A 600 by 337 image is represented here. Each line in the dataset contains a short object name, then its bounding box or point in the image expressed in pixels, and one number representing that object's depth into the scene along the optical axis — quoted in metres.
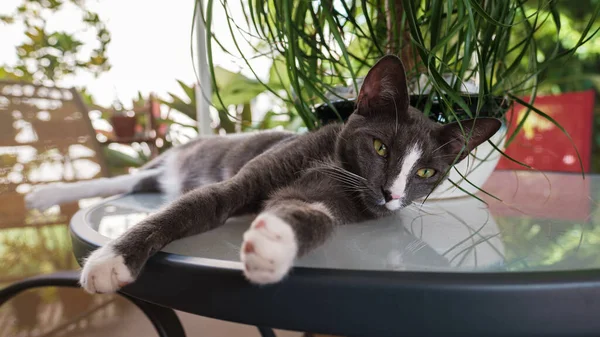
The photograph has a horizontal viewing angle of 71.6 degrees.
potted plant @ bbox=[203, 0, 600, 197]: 0.57
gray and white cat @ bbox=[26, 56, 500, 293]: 0.54
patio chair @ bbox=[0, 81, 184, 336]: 1.19
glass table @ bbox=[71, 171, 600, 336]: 0.35
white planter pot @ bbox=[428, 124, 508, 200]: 0.87
